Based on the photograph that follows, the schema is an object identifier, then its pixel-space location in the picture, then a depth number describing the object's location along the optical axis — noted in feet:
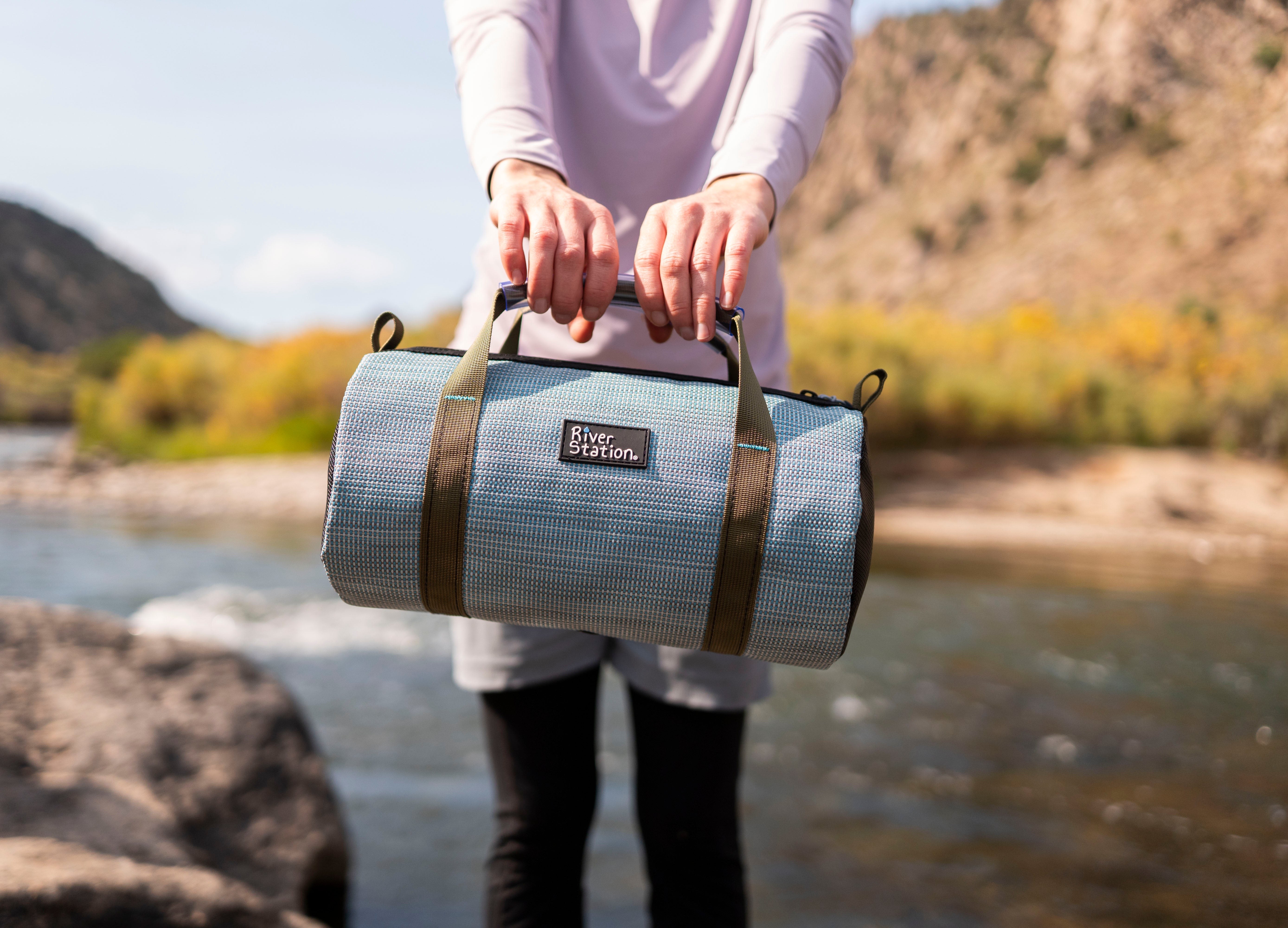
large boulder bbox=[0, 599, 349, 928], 4.43
